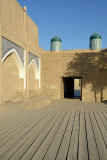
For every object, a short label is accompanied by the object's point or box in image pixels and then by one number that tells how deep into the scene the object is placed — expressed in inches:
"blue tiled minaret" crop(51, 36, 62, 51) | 832.9
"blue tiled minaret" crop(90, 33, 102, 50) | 791.1
